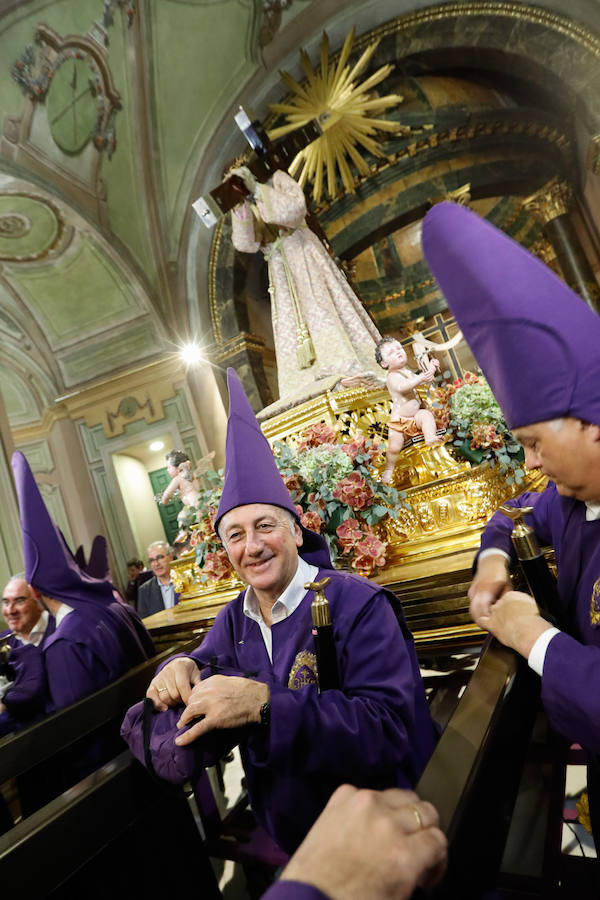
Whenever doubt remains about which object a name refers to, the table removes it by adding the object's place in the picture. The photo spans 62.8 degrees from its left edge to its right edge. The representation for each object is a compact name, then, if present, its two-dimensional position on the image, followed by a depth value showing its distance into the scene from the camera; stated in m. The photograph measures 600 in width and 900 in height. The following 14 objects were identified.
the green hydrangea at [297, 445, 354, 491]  2.72
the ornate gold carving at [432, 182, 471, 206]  7.41
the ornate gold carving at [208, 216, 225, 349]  7.87
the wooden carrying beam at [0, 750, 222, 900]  0.93
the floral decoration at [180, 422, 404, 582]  2.58
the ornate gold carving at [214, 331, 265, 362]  7.61
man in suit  4.98
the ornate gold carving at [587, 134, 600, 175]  4.84
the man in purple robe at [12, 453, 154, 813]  1.96
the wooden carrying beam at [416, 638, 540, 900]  0.57
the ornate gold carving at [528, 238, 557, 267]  7.82
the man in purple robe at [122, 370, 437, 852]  0.99
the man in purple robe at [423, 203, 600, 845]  0.84
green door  9.43
